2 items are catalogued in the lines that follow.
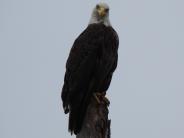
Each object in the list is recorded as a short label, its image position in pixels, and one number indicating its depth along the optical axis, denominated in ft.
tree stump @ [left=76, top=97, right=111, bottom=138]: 51.16
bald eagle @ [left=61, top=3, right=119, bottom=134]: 57.88
